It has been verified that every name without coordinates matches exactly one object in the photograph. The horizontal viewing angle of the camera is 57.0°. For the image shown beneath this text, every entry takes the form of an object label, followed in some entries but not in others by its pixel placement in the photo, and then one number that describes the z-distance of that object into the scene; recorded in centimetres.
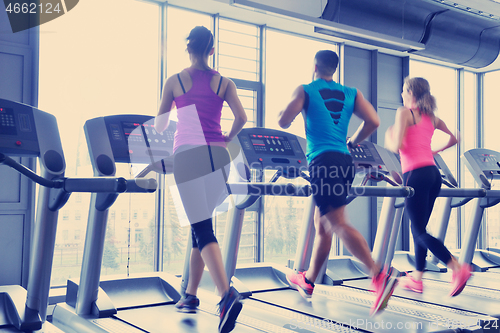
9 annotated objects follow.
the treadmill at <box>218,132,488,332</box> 251
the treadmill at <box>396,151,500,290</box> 400
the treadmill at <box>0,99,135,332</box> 223
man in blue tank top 242
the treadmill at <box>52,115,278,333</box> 248
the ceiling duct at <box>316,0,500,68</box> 416
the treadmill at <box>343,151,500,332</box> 292
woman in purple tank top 211
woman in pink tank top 290
